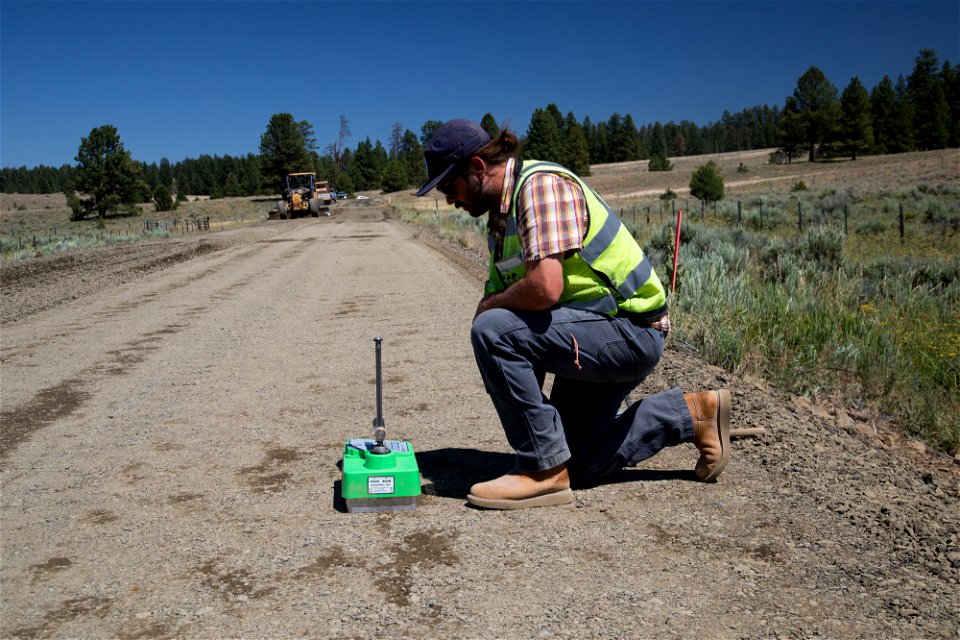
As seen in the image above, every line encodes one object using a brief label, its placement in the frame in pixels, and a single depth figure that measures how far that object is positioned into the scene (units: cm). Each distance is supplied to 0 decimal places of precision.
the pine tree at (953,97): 9550
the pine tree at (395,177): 9969
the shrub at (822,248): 1373
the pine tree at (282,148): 9475
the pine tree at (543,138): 9350
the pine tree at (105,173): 8431
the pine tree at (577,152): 9294
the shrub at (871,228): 2141
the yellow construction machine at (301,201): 4897
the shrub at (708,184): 4569
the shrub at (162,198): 8738
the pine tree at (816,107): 9588
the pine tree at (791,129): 9850
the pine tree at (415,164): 10587
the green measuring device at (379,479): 357
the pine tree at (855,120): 9438
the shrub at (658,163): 9788
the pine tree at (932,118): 9438
